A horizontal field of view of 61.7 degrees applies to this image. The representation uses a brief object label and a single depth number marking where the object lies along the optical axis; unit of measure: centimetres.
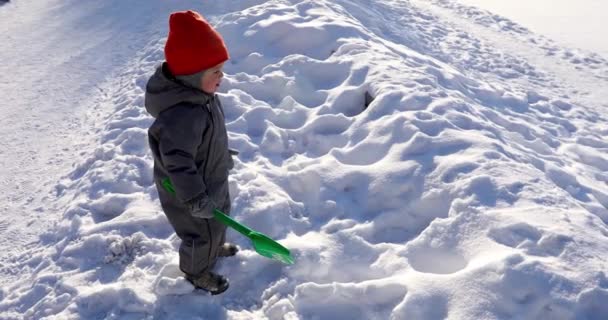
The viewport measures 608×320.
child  255
